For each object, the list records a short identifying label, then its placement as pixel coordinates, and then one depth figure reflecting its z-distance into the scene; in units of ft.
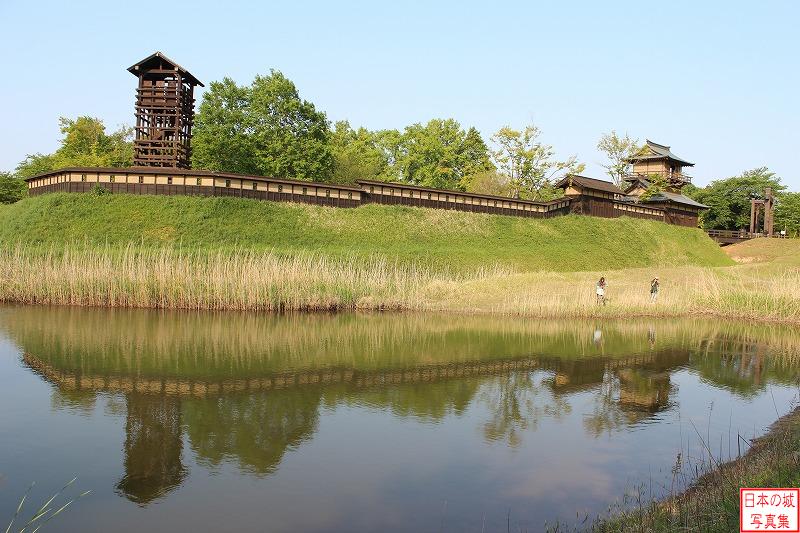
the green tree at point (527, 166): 186.39
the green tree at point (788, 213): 243.40
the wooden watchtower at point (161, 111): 126.93
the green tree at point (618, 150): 220.60
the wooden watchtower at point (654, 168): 214.96
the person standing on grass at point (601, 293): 82.79
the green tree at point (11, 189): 172.96
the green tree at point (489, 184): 194.70
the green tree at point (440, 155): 204.74
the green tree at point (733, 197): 241.14
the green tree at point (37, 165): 176.35
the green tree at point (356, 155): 193.77
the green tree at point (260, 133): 157.69
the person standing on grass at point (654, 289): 85.26
